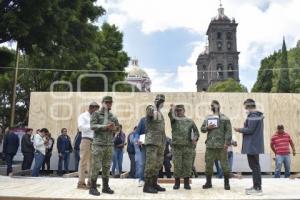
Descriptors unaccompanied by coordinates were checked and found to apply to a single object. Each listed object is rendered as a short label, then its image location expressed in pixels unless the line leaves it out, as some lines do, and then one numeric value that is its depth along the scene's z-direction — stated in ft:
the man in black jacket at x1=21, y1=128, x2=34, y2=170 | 46.21
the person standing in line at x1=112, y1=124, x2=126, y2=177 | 44.09
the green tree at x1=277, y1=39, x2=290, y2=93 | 192.24
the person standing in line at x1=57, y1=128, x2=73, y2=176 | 48.41
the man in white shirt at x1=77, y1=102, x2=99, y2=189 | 28.07
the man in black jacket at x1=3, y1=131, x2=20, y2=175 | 46.39
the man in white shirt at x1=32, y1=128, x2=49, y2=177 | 40.68
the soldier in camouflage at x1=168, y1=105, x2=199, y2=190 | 28.02
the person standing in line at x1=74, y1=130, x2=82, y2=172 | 45.72
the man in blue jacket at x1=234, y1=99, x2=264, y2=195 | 25.63
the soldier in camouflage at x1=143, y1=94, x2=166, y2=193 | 25.95
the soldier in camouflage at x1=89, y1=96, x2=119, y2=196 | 25.17
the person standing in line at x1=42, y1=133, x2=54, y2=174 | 48.57
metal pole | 74.36
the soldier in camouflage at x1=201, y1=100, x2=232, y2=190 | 28.27
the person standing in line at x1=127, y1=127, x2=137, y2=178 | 43.89
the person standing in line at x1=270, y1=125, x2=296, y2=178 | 41.91
